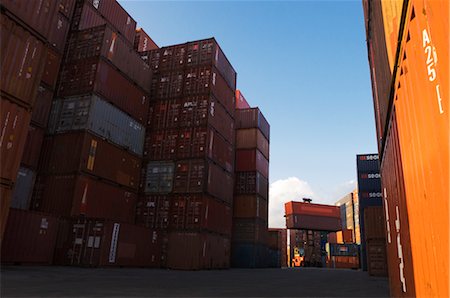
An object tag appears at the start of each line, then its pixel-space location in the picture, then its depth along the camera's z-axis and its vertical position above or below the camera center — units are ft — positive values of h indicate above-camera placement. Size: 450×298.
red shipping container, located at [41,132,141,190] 63.74 +16.25
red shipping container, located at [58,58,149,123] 69.51 +32.63
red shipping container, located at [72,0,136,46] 77.46 +53.75
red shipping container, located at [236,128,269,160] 123.44 +39.80
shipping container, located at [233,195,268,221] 116.06 +15.19
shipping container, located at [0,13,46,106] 34.88 +18.40
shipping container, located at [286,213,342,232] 213.87 +20.90
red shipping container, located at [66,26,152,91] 71.97 +40.71
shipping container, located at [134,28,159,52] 105.40 +61.43
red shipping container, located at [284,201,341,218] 216.33 +29.29
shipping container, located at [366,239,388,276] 79.66 +0.54
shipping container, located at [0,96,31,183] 34.96 +10.45
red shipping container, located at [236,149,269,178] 120.47 +31.56
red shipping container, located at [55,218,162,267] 57.98 +0.24
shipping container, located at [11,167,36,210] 59.11 +8.68
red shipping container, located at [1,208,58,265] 49.19 +0.49
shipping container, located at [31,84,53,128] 65.63 +25.07
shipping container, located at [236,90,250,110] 141.71 +62.17
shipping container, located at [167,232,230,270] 75.31 -0.22
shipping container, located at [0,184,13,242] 34.83 +3.68
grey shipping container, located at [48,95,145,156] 66.59 +24.36
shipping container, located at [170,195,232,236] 77.61 +8.16
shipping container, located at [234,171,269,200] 118.32 +23.21
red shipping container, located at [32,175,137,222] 61.46 +8.40
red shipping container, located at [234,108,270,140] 126.53 +48.16
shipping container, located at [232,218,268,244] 114.08 +7.27
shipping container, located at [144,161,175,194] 81.51 +16.28
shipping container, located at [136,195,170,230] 79.05 +8.11
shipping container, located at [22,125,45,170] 62.41 +16.78
